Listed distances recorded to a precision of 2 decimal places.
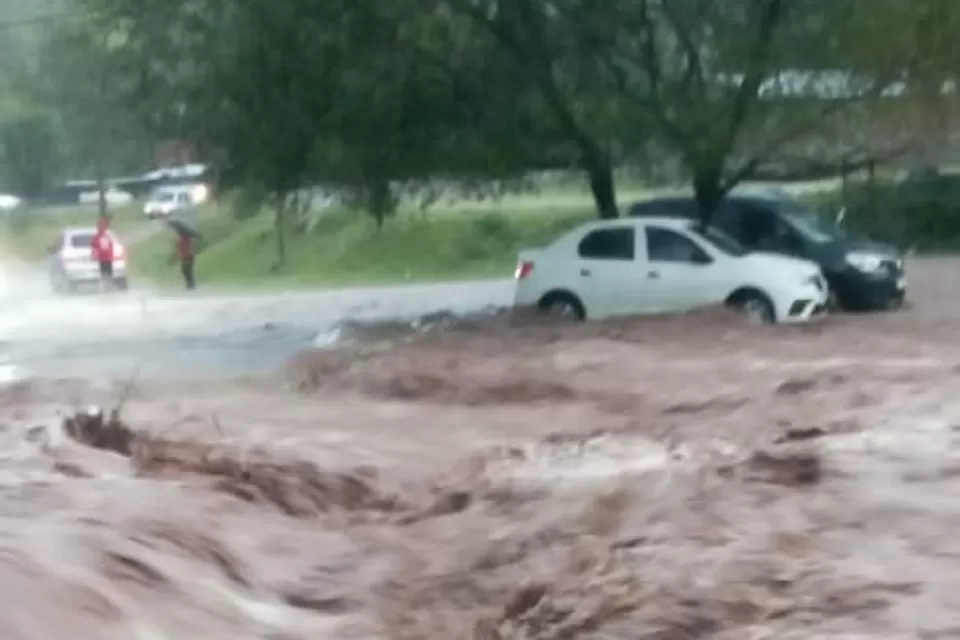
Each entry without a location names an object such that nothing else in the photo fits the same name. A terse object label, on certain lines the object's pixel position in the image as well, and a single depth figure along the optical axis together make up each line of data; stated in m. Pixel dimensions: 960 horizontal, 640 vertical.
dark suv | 24.11
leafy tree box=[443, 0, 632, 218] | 23.44
